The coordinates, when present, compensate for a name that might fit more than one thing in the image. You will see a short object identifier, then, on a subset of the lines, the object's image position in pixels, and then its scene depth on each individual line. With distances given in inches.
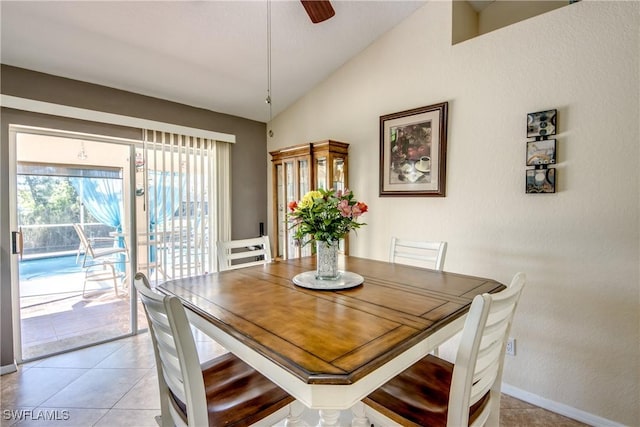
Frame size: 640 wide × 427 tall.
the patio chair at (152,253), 119.6
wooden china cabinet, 119.3
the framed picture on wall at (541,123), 76.4
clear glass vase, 66.6
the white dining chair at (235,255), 85.9
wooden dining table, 34.2
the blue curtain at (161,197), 120.1
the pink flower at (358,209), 63.5
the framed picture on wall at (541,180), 76.9
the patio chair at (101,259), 114.3
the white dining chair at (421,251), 81.7
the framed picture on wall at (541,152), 76.6
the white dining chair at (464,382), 38.2
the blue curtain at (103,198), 110.5
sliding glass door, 97.8
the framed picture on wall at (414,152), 96.8
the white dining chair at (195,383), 38.7
